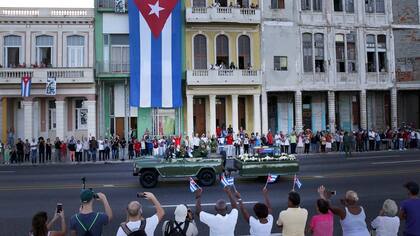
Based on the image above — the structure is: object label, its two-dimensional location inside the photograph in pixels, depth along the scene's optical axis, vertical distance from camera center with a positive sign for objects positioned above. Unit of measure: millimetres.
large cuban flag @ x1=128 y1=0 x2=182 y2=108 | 34281 +5599
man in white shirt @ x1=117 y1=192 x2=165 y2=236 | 6066 -1281
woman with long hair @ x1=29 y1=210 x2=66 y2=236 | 5740 -1214
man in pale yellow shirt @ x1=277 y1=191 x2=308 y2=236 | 6609 -1383
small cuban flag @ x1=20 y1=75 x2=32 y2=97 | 32594 +3259
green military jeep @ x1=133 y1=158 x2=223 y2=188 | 17391 -1619
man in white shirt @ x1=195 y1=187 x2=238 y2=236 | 6523 -1359
